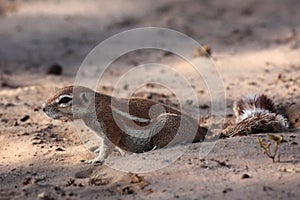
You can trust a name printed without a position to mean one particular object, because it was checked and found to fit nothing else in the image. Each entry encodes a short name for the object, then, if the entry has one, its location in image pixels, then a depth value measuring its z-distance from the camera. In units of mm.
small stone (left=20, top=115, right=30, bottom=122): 14105
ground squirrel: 11477
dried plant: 9844
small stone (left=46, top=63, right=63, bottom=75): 18719
